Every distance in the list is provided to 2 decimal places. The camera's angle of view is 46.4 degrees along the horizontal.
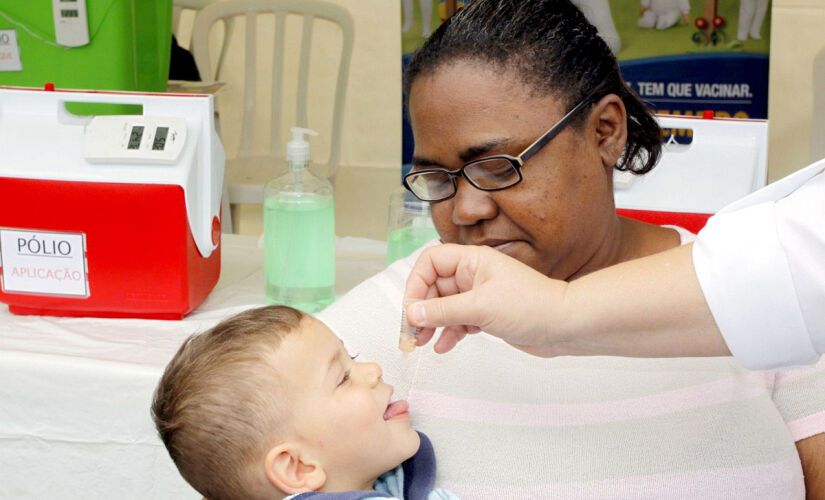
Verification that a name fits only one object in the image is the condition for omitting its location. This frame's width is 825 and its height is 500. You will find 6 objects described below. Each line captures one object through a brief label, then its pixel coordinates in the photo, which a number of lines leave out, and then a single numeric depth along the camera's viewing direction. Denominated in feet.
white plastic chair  12.19
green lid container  7.25
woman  3.86
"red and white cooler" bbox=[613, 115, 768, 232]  5.70
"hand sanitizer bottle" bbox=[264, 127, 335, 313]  6.25
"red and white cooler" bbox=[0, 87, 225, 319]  5.81
